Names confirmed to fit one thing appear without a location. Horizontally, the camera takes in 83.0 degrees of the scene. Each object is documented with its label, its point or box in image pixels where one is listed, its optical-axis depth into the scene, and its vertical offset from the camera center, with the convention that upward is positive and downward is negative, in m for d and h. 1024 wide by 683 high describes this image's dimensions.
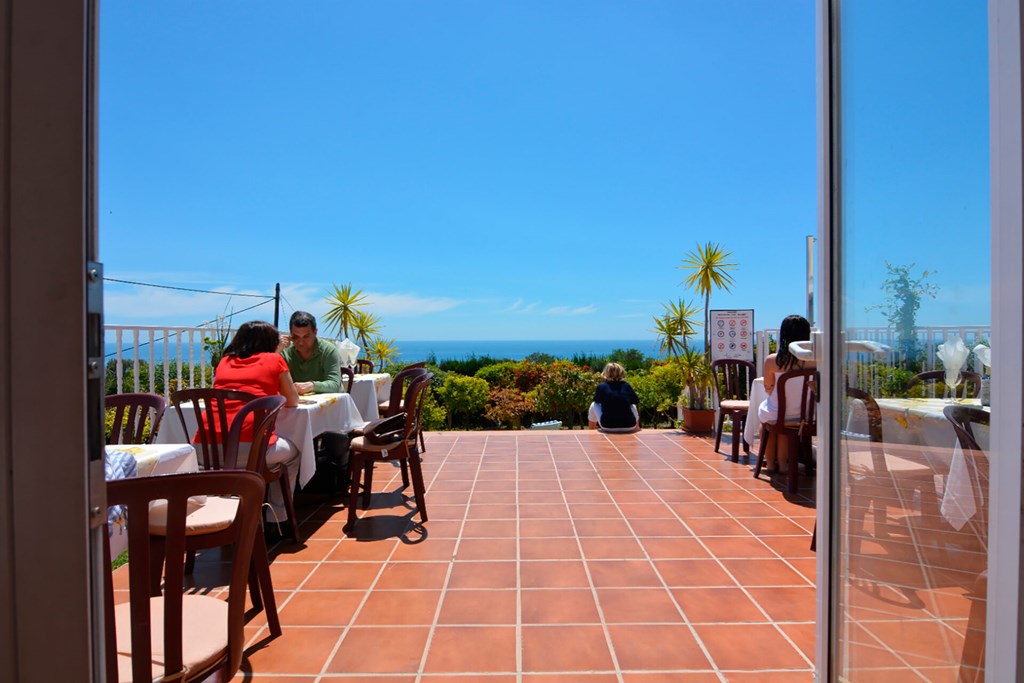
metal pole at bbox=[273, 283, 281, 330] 8.62 +0.56
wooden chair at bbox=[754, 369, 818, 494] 3.97 -0.57
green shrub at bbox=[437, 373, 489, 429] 9.30 -0.90
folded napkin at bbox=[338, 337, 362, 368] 5.12 -0.09
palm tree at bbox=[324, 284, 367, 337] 8.34 +0.52
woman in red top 2.96 -0.17
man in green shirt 4.11 -0.11
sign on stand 6.89 +0.04
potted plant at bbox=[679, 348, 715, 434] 6.55 -0.55
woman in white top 4.14 -0.19
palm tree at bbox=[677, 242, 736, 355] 7.26 +0.88
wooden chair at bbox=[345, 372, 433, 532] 3.21 -0.59
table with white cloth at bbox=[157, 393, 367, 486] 3.14 -0.47
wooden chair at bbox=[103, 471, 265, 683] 1.12 -0.54
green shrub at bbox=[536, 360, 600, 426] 9.20 -0.85
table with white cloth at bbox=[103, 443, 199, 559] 1.73 -0.40
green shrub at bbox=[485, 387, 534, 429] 9.15 -1.09
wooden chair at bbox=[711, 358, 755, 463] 5.11 -0.58
